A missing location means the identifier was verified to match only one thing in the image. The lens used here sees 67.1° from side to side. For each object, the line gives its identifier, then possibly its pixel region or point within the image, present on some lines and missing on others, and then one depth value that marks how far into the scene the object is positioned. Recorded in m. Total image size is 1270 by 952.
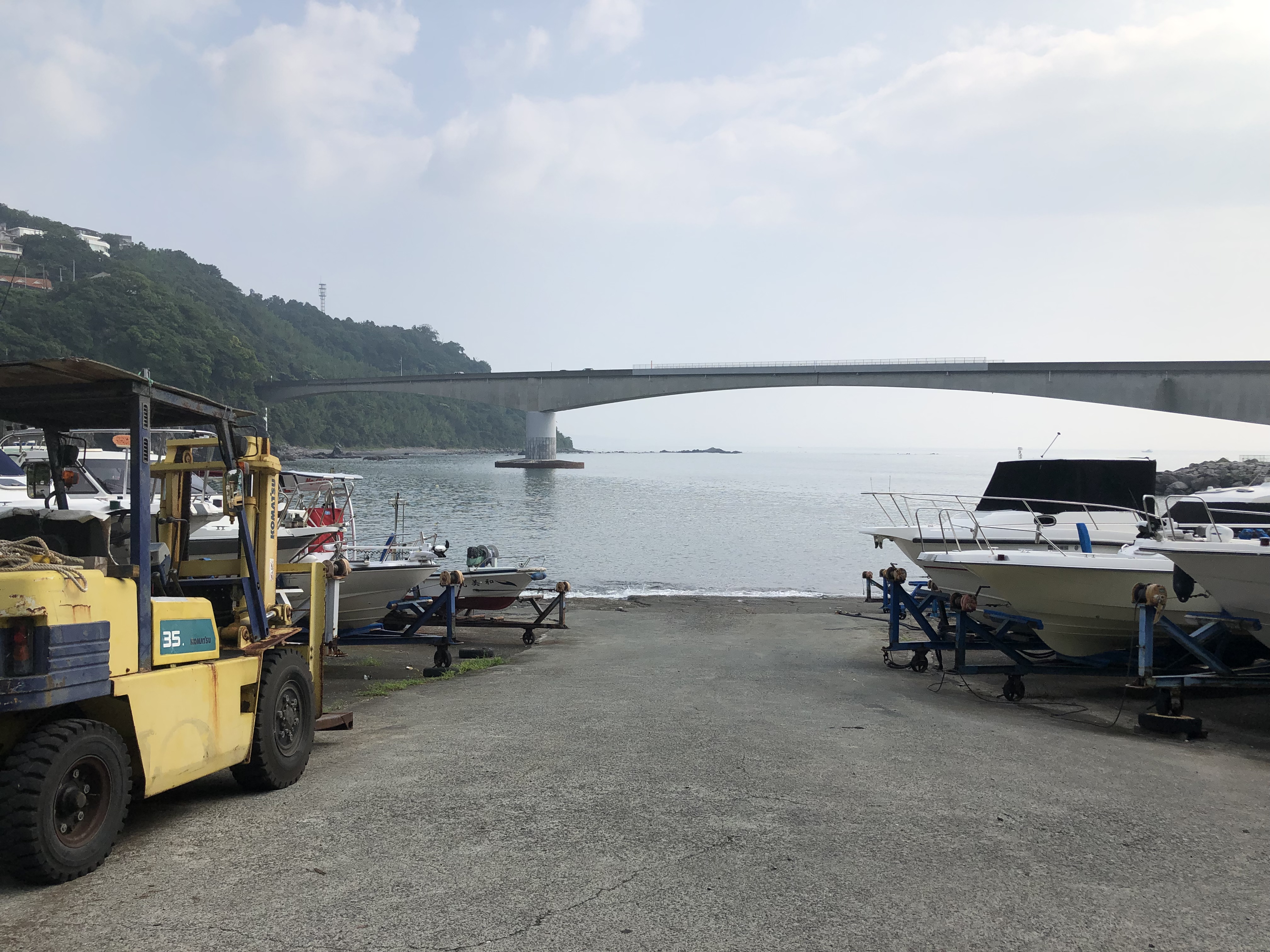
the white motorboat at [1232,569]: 8.96
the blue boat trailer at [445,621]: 12.41
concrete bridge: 56.94
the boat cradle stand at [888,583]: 13.09
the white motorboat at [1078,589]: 11.16
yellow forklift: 4.25
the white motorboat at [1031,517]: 14.26
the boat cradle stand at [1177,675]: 9.20
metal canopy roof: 5.04
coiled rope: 4.31
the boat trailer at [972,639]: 11.03
